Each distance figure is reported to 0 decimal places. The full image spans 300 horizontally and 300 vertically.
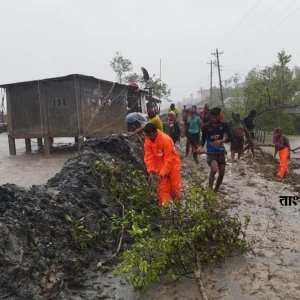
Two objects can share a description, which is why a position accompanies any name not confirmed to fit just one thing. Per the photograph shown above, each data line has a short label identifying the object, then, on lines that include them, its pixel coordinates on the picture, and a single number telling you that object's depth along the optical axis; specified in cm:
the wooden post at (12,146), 990
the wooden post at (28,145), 1038
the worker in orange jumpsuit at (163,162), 422
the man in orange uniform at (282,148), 750
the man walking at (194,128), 825
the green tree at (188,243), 303
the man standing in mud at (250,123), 940
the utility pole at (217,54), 3287
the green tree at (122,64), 2254
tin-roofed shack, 929
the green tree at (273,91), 1863
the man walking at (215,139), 529
